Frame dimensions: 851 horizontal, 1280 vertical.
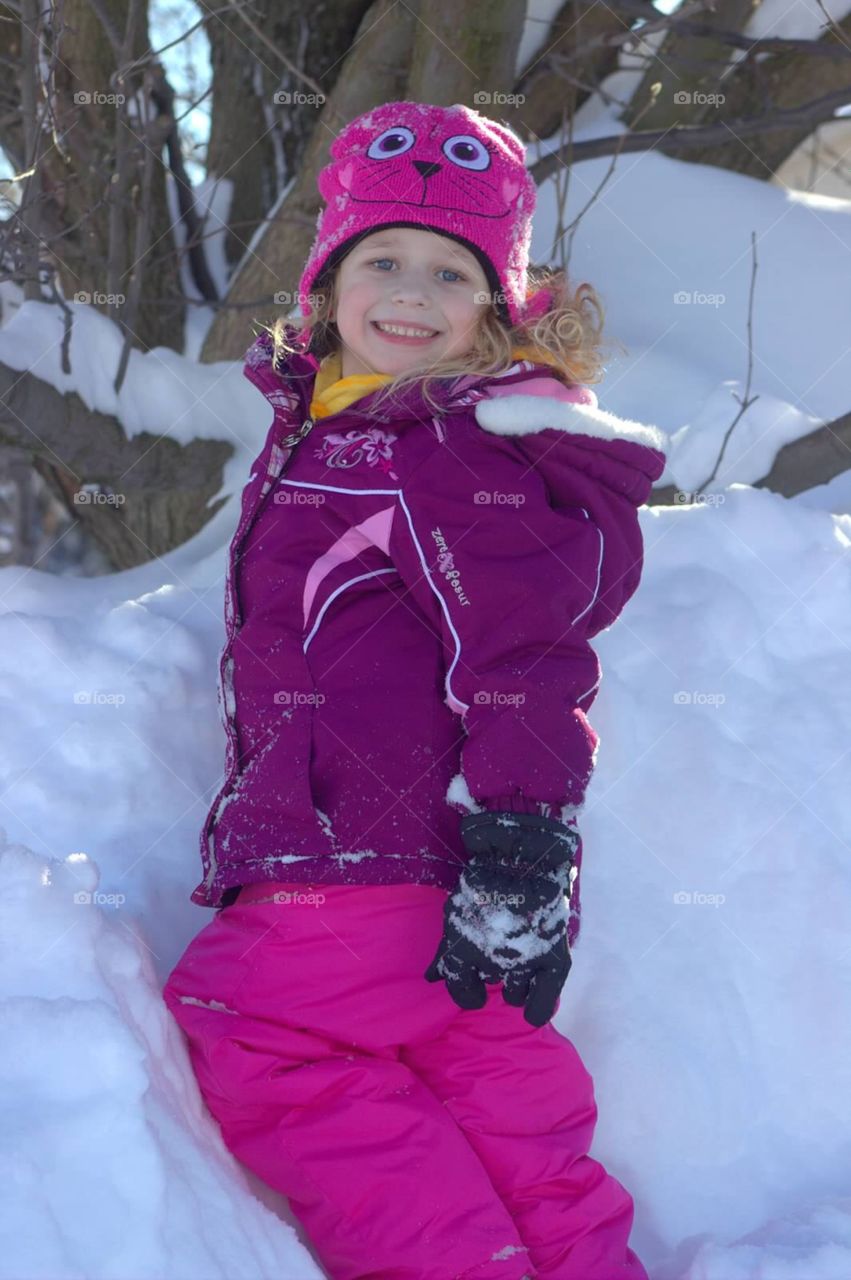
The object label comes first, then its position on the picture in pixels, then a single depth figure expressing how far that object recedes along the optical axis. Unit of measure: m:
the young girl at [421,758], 1.82
